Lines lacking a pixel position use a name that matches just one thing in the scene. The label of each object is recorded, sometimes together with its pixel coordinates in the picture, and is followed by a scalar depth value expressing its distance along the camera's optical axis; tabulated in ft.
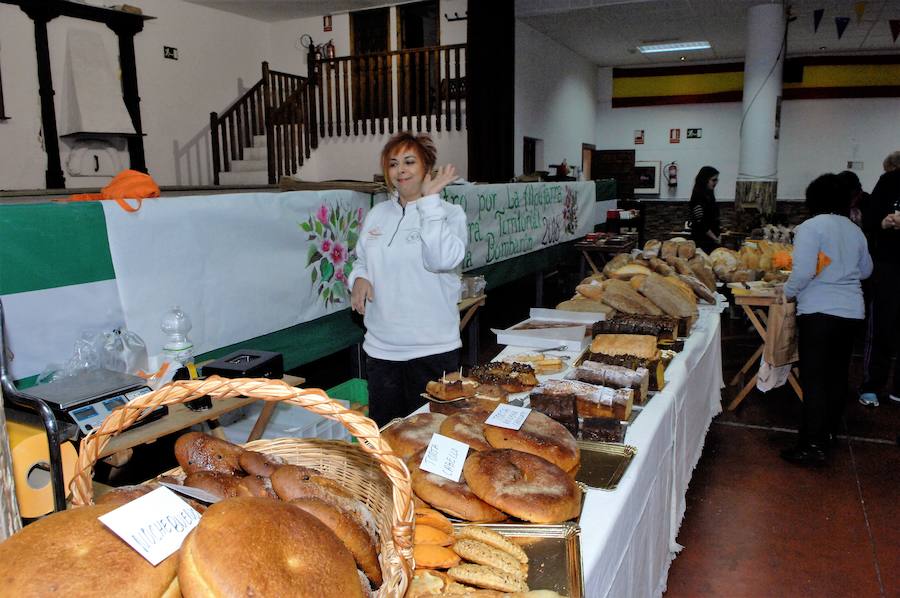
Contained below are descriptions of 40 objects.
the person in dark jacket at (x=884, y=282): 13.58
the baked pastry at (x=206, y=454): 4.04
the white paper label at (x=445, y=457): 4.47
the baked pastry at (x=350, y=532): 3.25
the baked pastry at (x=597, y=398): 6.40
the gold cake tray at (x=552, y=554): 3.82
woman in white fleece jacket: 7.99
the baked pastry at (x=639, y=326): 8.95
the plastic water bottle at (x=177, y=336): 7.41
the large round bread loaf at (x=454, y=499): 4.41
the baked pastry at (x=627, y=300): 10.91
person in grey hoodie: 10.89
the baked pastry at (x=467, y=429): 5.13
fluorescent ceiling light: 41.04
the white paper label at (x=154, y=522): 2.56
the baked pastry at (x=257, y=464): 3.96
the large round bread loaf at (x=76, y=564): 2.33
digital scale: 5.28
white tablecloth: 4.66
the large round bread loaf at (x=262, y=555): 2.43
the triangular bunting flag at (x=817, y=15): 31.65
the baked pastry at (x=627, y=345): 8.20
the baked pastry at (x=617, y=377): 6.98
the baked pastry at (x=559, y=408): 6.05
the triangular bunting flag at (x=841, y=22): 32.32
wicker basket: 3.10
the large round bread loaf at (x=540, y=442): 5.06
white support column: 30.99
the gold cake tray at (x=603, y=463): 5.19
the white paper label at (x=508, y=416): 5.21
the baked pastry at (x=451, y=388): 6.57
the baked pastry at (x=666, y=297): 10.55
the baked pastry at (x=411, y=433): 5.19
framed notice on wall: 49.19
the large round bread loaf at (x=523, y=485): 4.30
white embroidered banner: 7.80
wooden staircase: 33.04
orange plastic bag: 8.05
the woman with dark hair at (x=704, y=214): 23.31
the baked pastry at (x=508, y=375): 7.10
